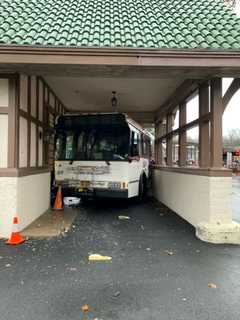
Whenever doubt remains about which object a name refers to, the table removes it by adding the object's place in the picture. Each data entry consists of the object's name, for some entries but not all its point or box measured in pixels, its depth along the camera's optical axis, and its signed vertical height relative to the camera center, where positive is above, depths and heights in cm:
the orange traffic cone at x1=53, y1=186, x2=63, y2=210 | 768 -136
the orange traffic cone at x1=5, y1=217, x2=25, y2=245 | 479 -157
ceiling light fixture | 824 +213
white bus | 724 +12
